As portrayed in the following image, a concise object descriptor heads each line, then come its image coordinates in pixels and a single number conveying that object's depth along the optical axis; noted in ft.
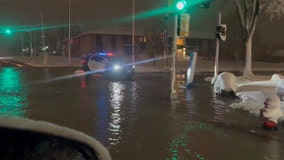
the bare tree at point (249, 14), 87.92
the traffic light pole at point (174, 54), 48.39
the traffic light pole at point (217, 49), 74.39
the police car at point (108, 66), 85.54
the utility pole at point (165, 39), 133.52
